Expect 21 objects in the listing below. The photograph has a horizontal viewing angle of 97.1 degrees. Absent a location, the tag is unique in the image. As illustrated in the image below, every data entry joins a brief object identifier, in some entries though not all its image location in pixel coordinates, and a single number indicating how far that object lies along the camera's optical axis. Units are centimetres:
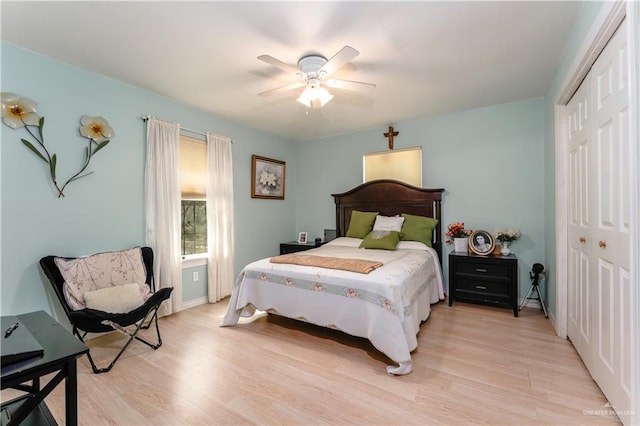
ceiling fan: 217
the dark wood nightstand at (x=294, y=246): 451
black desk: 99
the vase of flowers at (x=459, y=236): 356
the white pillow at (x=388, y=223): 384
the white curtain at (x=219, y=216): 369
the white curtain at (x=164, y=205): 307
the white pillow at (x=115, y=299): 227
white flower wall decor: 220
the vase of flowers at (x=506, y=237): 327
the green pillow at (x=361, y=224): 408
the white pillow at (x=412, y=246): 350
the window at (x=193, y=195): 353
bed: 210
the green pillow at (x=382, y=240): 348
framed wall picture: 438
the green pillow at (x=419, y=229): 368
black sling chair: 208
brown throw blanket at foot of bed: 244
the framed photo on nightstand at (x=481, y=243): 337
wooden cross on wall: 421
